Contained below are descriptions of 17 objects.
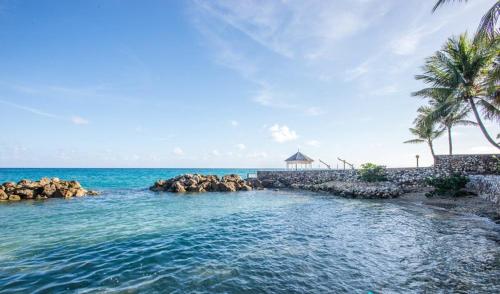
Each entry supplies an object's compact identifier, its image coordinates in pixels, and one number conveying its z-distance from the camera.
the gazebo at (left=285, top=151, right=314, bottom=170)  38.66
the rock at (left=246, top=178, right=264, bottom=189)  34.42
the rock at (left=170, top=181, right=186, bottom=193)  29.16
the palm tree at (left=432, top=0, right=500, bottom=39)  7.54
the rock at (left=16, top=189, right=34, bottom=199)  22.44
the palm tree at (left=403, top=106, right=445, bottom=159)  31.04
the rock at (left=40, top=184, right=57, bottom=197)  23.41
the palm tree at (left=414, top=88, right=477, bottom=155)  18.35
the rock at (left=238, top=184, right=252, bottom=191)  31.93
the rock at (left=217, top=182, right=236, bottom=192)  30.28
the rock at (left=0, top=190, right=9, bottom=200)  21.40
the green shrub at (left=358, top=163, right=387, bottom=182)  27.70
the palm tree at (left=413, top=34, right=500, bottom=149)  16.78
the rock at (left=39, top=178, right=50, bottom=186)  25.33
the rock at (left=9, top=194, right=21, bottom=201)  21.77
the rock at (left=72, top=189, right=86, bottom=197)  24.98
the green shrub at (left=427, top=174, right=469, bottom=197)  18.92
